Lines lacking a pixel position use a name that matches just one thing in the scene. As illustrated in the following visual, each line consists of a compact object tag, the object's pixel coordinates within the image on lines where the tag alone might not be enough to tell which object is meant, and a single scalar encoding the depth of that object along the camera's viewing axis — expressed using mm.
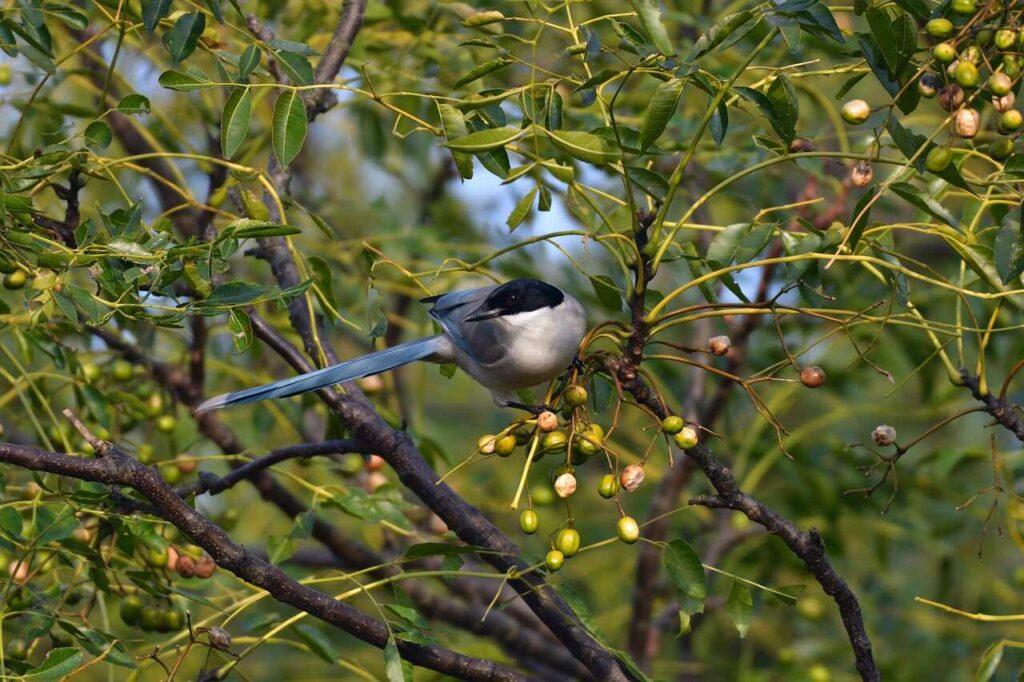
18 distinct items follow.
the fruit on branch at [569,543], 4930
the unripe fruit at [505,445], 5070
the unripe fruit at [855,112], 4793
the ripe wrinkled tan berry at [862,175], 4820
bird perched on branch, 6250
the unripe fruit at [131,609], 6262
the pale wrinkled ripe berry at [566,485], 4848
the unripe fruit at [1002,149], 4754
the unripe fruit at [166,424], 7945
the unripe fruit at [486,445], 5074
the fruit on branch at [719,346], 5020
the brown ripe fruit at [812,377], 4965
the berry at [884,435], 5281
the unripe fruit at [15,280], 5379
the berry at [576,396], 4988
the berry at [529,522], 4969
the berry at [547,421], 4887
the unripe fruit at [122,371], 7848
